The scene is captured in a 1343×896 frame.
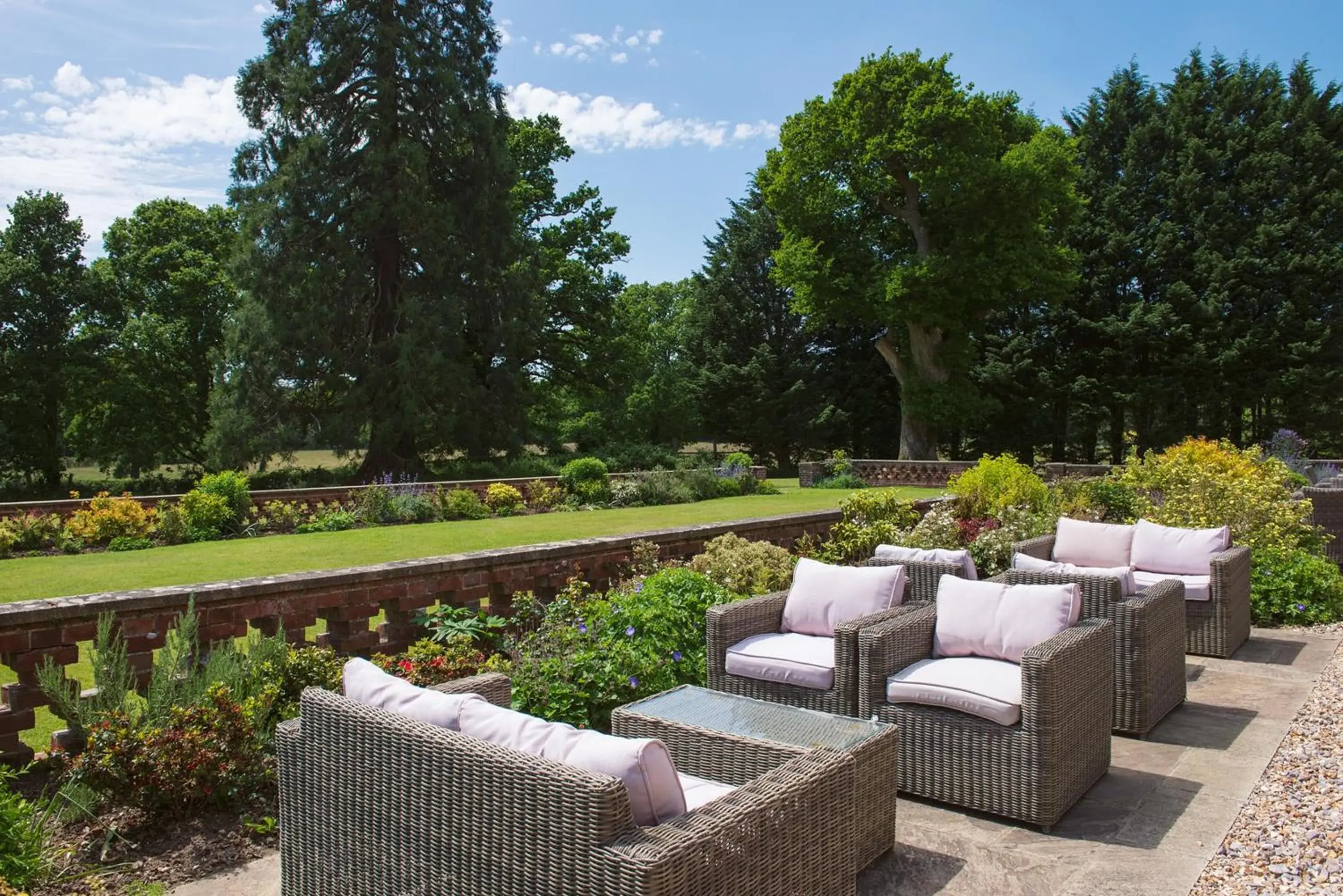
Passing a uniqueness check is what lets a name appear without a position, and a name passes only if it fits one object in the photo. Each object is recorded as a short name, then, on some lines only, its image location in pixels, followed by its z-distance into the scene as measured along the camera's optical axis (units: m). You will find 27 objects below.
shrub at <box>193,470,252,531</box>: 13.76
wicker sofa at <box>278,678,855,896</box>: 2.14
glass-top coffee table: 3.13
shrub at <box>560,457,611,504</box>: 17.92
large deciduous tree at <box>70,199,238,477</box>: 26.70
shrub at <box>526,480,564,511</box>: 17.53
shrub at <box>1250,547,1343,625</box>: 7.31
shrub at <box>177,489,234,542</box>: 13.17
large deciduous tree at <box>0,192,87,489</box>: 25.66
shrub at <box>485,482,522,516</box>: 16.72
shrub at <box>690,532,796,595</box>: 6.60
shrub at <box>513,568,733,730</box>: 4.44
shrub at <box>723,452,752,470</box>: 21.72
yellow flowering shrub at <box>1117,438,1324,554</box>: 8.28
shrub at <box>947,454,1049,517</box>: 10.25
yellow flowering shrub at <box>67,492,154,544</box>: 12.43
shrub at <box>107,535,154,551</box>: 12.25
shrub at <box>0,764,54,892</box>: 2.82
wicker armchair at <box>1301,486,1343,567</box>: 9.70
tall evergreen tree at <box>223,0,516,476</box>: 22.42
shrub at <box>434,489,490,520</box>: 15.97
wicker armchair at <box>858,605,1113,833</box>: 3.68
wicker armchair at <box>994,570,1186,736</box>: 4.75
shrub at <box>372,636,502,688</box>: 4.41
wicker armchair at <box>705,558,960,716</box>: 4.27
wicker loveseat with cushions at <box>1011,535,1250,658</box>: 6.28
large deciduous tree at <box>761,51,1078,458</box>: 25.06
